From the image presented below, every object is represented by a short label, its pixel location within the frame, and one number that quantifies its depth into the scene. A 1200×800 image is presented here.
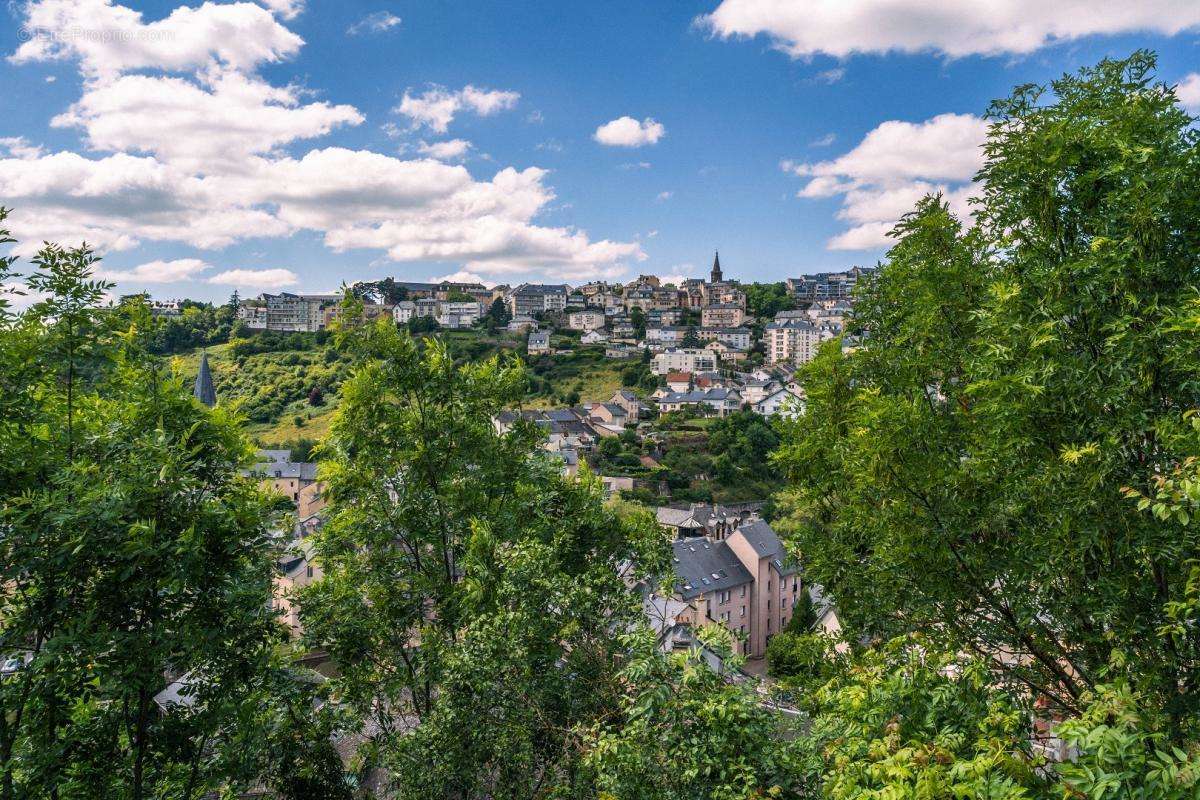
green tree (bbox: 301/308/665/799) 7.52
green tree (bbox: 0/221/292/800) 5.63
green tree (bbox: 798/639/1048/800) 3.97
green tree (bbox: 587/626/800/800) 5.24
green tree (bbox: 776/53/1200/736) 5.48
